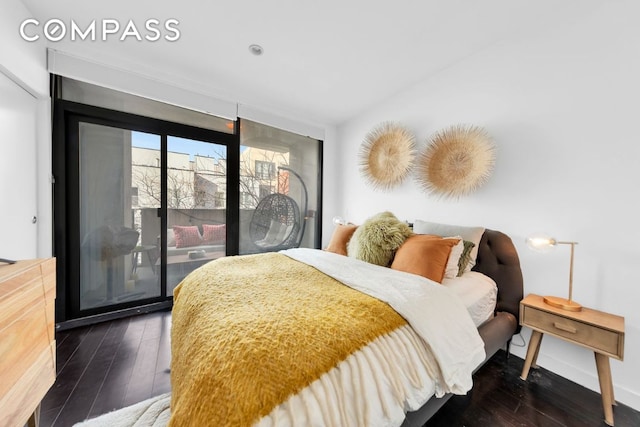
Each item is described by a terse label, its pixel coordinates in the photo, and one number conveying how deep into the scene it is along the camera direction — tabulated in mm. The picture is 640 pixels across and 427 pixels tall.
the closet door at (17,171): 1537
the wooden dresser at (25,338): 852
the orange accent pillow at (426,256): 1521
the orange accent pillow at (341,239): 2261
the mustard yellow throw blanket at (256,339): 672
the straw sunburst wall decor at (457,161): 1978
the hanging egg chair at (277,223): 3162
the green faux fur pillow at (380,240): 1808
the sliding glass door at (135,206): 2105
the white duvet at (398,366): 729
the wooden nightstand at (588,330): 1230
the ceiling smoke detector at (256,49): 1993
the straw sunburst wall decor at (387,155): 2553
